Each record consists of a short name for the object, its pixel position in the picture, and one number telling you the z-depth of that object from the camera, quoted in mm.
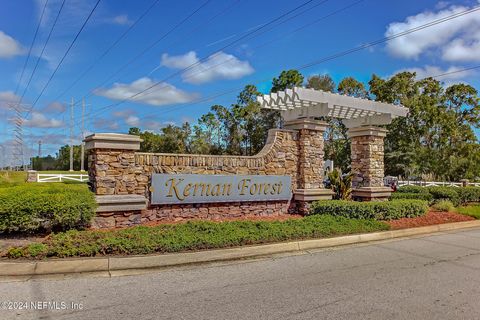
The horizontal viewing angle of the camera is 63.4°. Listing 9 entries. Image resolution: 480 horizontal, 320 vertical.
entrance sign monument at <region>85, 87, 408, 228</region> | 9047
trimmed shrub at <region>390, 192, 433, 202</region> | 14914
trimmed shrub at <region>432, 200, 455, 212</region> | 13883
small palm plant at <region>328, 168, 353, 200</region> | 13703
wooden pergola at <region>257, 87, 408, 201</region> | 11844
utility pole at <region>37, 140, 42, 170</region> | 96150
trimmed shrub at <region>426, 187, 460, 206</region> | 15781
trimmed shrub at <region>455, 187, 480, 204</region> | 16734
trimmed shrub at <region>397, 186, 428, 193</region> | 15998
